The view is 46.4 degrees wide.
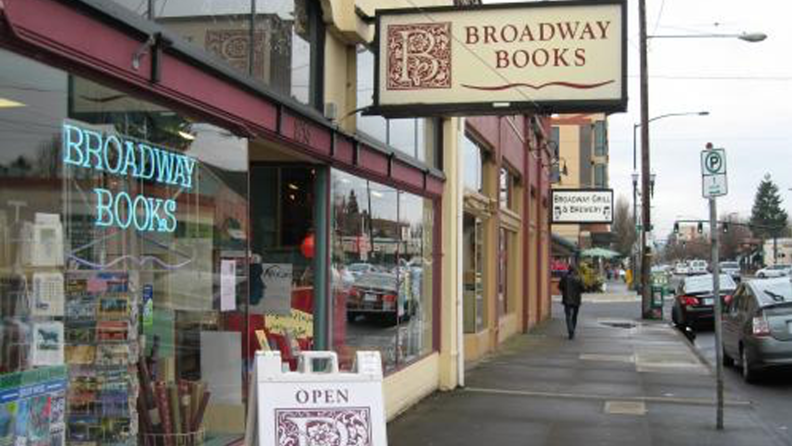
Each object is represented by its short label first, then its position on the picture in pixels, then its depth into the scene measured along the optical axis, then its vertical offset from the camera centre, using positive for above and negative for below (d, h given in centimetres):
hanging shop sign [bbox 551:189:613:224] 2988 +213
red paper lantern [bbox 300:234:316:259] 833 +22
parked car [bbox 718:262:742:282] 7919 +41
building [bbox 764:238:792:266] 12475 +251
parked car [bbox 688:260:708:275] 9809 +63
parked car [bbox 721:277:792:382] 1257 -80
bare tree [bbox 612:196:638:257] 10756 +467
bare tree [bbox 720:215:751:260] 14188 +482
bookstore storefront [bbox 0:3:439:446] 419 -1
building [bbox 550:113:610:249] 6500 +857
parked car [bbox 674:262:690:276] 9250 +6
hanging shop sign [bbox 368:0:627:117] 786 +184
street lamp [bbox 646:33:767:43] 2470 +625
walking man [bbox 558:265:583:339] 2103 -54
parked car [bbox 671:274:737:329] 2405 -86
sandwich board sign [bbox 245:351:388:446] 416 -62
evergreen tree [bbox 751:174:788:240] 13225 +903
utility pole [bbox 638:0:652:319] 2819 +311
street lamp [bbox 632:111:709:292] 5867 +559
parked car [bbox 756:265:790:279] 5538 -15
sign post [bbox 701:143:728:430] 976 +90
